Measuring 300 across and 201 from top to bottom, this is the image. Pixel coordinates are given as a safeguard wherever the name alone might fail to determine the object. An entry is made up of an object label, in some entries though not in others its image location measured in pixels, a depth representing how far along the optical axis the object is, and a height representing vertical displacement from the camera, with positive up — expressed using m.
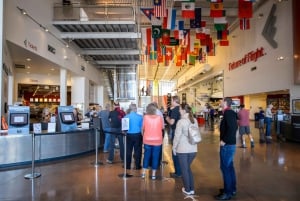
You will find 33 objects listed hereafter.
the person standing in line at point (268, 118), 12.41 -0.51
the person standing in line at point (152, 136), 5.62 -0.57
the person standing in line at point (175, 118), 5.96 -0.23
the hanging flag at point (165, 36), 15.67 +4.00
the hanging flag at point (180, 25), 16.23 +4.61
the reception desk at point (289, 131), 11.46 -1.03
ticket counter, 7.08 -1.05
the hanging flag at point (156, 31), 15.01 +3.97
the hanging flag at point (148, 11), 12.85 +4.30
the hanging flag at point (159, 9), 12.16 +4.17
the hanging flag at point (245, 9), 11.89 +4.05
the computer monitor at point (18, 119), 7.36 -0.29
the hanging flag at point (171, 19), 13.62 +4.18
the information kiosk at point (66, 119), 8.58 -0.35
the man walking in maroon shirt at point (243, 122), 10.30 -0.57
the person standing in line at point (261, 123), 13.16 -0.77
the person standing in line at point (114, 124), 7.71 -0.47
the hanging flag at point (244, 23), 14.85 +4.34
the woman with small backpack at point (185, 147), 4.55 -0.64
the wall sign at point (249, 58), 19.35 +3.67
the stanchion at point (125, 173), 5.94 -1.39
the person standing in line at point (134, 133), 6.38 -0.58
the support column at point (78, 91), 17.84 +1.04
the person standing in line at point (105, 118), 9.11 -0.36
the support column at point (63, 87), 14.68 +1.05
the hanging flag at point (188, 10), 12.12 +4.10
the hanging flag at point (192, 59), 22.97 +3.86
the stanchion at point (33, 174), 5.90 -1.42
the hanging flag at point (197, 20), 14.19 +4.30
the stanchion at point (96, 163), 7.21 -1.44
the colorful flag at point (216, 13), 12.52 +4.08
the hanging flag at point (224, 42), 18.56 +4.18
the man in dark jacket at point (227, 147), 4.40 -0.63
